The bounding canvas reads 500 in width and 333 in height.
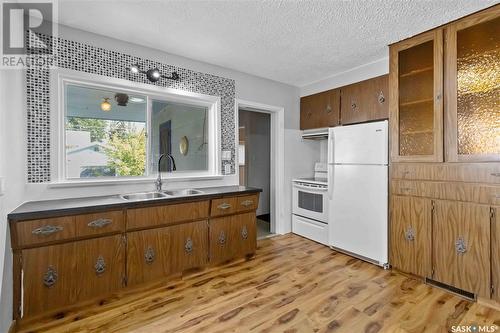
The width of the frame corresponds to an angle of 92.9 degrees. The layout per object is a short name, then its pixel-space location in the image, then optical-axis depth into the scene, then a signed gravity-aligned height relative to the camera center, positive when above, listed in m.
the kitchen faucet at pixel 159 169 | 2.71 -0.04
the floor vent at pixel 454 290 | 2.10 -1.16
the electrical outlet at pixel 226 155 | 3.26 +0.15
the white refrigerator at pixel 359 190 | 2.72 -0.30
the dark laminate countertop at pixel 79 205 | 1.69 -0.32
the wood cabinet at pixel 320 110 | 3.44 +0.87
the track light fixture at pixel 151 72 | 2.54 +1.03
